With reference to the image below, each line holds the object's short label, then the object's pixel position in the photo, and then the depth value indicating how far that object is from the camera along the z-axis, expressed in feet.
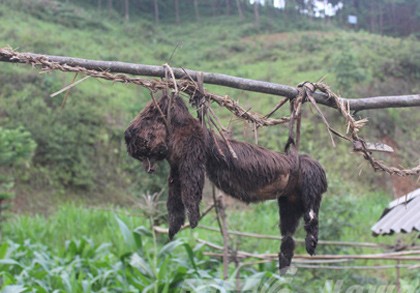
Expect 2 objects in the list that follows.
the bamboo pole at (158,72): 12.21
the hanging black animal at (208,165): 11.95
